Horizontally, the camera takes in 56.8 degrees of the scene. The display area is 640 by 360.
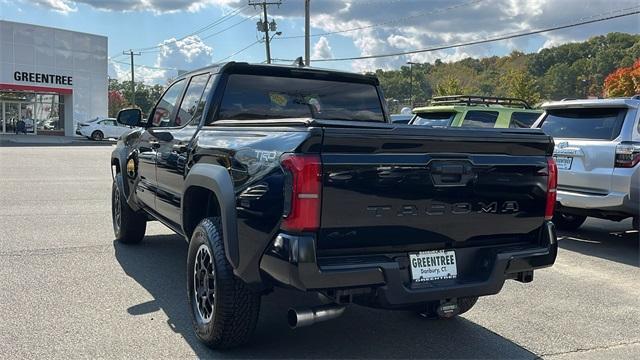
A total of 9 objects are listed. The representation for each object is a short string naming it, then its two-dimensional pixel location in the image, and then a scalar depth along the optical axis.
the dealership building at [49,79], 37.19
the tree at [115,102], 82.06
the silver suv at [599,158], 6.88
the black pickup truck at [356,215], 3.18
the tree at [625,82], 45.62
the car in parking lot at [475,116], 10.47
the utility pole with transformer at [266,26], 43.16
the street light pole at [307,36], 31.39
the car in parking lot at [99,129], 36.94
